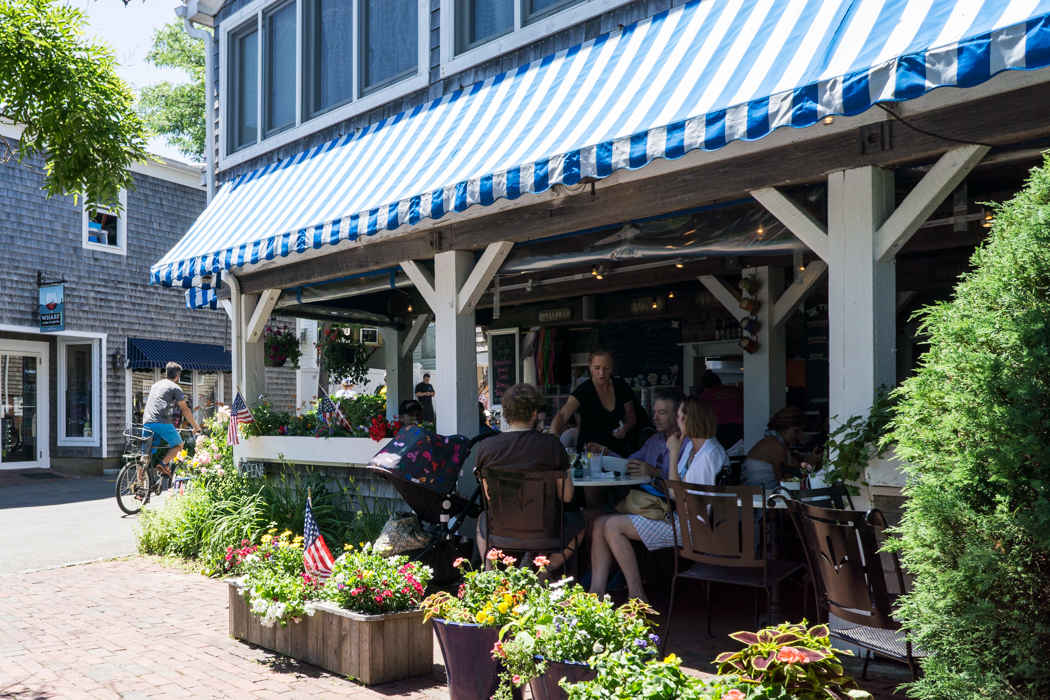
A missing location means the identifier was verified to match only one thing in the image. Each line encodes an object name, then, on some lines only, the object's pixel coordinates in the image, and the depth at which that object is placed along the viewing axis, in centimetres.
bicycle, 1092
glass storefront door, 1631
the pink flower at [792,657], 238
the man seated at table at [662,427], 629
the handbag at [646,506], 520
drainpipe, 1063
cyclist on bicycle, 1134
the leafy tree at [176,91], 2452
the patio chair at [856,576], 345
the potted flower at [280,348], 1042
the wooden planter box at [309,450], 742
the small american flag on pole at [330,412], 785
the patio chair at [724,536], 449
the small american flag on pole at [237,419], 853
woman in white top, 508
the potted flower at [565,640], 314
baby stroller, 557
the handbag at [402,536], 558
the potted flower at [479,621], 372
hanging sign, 1608
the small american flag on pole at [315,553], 495
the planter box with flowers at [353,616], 447
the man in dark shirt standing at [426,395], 1400
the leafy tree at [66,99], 446
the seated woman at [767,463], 582
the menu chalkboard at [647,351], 1077
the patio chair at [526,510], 492
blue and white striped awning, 358
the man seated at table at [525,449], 492
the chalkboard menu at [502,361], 1302
